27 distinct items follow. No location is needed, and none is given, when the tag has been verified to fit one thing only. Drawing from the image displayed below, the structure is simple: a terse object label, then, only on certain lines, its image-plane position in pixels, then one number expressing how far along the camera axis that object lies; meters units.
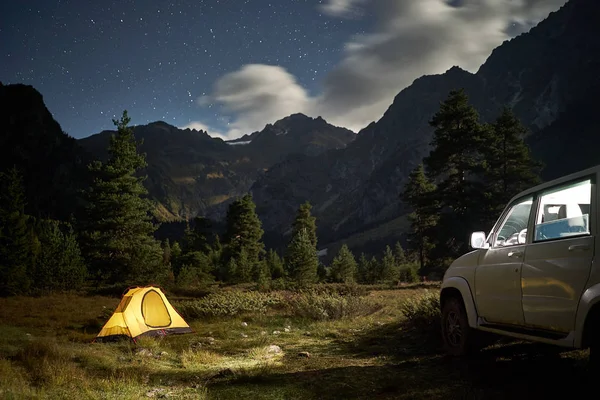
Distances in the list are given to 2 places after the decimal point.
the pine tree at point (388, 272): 45.53
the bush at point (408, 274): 41.07
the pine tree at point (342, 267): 46.22
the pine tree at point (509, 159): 32.22
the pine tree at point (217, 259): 45.10
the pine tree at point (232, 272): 40.24
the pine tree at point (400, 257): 77.38
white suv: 3.63
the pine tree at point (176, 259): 43.54
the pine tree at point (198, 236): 50.06
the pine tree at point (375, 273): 47.72
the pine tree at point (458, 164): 28.67
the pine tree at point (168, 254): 57.18
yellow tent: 10.95
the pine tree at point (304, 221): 55.25
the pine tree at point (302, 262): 39.78
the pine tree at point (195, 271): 29.00
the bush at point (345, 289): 21.84
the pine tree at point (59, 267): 23.66
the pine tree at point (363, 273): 48.79
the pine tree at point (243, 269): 40.66
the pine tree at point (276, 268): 47.66
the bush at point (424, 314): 8.76
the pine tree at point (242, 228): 49.53
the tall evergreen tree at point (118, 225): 27.05
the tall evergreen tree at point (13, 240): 21.45
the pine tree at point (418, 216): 44.62
